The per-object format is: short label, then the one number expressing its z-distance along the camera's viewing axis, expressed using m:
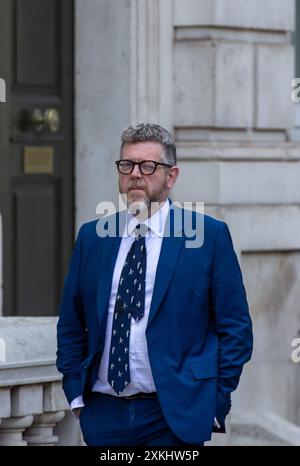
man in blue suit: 8.90
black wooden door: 15.18
